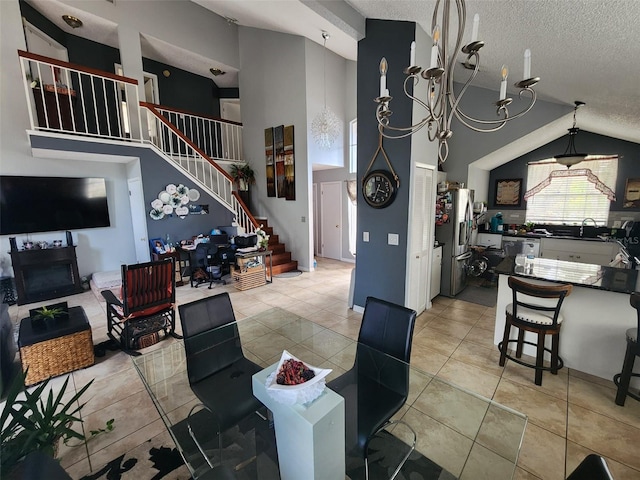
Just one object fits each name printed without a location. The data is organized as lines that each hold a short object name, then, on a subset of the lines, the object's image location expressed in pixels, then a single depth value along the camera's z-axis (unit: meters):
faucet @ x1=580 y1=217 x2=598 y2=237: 5.21
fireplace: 4.41
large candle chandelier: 1.34
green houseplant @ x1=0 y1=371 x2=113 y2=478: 1.22
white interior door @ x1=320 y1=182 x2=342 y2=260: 7.34
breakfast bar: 2.33
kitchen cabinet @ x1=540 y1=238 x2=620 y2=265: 4.80
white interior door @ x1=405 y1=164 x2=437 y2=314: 3.45
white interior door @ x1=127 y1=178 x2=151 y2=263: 5.23
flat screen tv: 4.48
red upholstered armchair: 2.89
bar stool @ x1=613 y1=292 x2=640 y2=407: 2.00
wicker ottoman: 2.45
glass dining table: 1.37
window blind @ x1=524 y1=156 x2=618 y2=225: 5.03
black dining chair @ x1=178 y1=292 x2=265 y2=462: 1.62
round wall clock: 3.46
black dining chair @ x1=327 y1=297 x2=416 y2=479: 1.50
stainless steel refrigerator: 4.34
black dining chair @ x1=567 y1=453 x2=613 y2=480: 0.83
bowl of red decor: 1.16
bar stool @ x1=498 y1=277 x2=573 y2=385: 2.24
